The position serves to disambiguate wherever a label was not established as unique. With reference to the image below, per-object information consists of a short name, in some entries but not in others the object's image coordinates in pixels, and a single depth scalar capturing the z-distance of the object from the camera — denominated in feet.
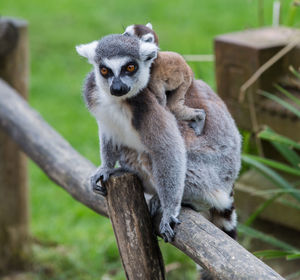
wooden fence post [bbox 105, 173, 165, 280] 14.96
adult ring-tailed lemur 15.43
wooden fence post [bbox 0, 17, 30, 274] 26.12
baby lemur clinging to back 16.25
